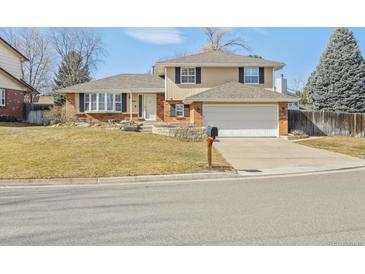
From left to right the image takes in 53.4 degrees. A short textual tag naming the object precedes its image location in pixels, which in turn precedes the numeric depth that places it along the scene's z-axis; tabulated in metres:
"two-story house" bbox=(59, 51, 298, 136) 24.03
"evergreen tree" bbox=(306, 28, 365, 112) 30.05
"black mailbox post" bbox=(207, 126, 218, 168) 12.27
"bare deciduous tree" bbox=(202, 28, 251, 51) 52.30
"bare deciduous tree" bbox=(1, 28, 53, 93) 50.47
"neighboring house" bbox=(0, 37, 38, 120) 28.17
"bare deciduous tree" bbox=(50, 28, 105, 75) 49.75
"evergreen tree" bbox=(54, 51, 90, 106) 48.78
